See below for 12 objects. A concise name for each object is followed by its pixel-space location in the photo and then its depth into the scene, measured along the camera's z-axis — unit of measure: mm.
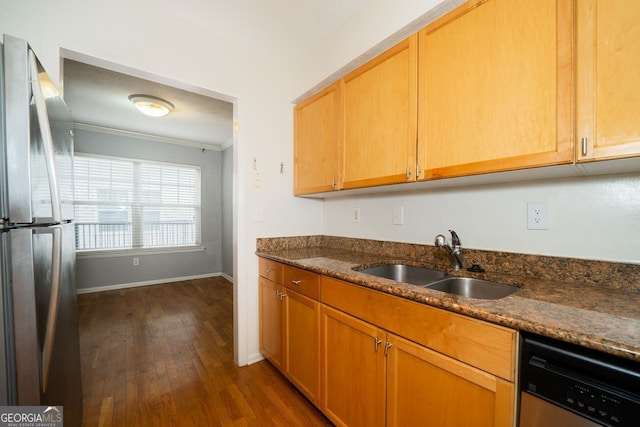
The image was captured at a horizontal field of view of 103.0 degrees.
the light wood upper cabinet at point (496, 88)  920
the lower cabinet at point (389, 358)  812
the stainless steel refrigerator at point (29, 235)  789
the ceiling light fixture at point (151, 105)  2914
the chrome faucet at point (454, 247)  1392
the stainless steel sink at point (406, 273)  1497
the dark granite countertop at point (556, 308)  630
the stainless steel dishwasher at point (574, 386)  588
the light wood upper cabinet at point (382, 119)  1378
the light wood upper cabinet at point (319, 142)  1854
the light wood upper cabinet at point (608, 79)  784
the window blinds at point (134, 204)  3908
